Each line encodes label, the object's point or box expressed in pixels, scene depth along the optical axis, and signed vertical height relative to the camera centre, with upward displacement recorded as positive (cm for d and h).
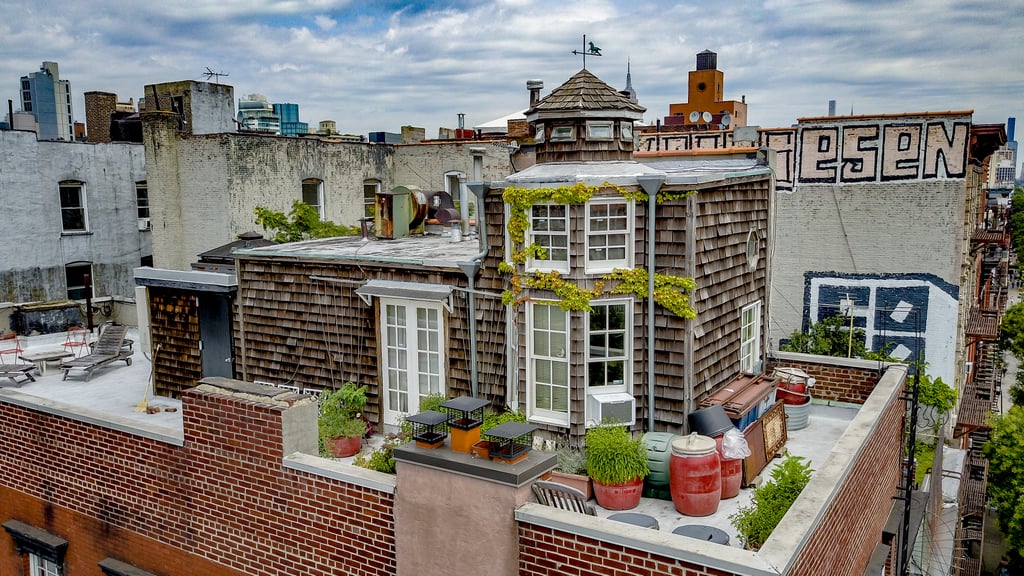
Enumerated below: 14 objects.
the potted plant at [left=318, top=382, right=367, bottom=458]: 1076 -317
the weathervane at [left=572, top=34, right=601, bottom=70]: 1187 +218
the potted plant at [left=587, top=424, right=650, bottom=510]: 905 -323
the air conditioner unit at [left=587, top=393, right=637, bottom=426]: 987 -274
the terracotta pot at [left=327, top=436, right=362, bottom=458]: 1077 -347
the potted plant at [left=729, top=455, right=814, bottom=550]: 773 -319
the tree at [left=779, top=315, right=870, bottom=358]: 2105 -409
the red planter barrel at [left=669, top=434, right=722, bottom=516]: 879 -323
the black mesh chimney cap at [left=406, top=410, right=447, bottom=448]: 744 -226
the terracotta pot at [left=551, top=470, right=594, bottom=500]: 925 -343
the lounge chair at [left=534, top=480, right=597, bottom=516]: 701 -271
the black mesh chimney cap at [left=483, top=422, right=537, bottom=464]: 688 -222
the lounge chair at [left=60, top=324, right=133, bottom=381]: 1505 -310
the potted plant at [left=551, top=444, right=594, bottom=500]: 928 -339
